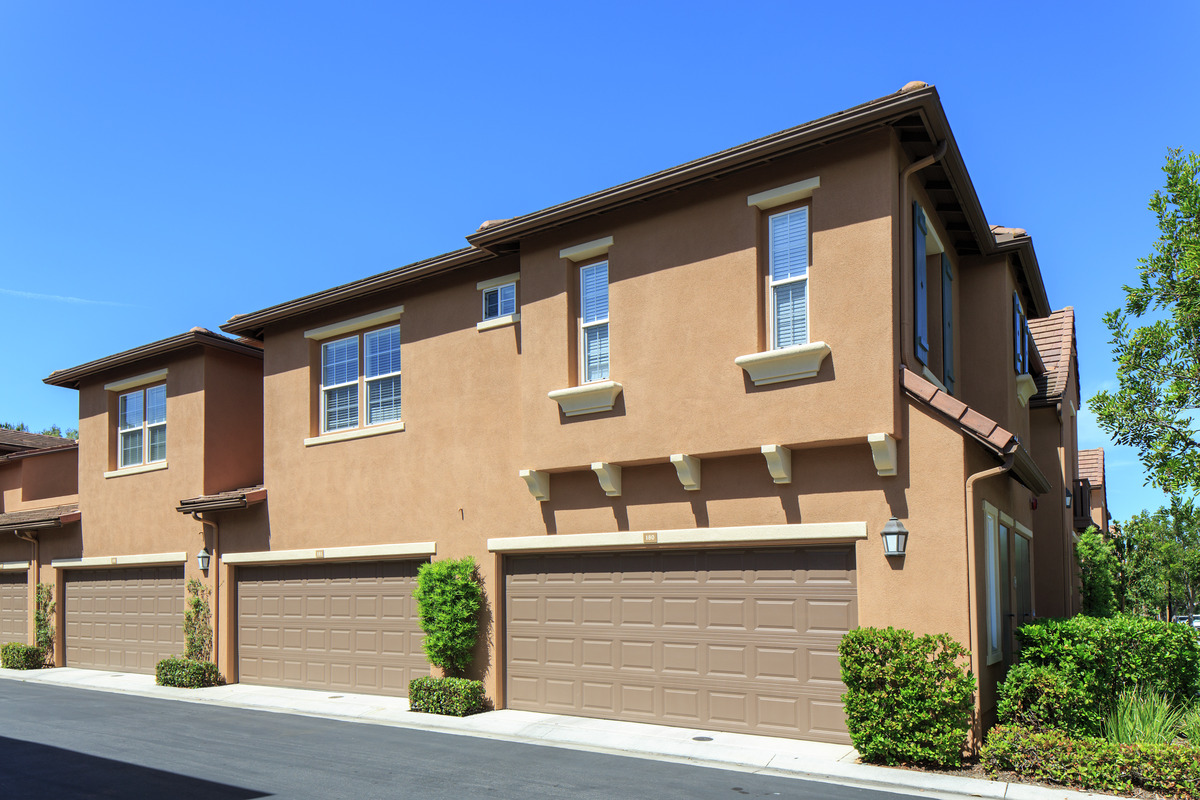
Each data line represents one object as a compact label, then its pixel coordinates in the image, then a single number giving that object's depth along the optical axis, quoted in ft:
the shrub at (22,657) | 71.00
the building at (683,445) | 35.99
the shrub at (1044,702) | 32.91
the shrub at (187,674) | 58.39
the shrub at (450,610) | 46.75
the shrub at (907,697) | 32.37
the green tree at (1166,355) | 43.68
